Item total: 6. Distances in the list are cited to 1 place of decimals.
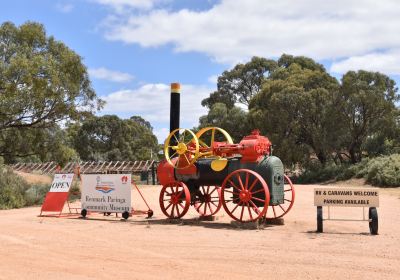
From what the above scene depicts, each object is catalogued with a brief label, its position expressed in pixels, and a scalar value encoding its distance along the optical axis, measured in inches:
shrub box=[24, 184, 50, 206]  893.2
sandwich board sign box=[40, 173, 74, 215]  684.2
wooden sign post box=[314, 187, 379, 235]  475.5
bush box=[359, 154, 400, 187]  1164.5
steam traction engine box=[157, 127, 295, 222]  528.1
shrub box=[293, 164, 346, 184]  1417.3
